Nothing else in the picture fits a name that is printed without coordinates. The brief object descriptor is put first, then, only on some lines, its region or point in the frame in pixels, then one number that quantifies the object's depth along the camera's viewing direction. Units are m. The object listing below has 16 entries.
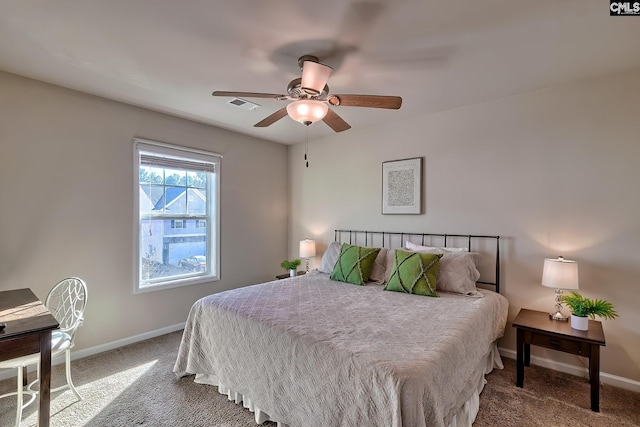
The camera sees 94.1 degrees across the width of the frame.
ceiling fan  2.00
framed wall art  3.57
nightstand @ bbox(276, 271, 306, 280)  4.37
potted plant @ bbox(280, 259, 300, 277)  4.25
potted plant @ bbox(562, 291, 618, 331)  2.24
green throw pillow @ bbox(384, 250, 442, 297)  2.74
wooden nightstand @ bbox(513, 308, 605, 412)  2.14
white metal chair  1.90
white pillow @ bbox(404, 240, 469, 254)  3.12
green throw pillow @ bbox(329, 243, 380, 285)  3.21
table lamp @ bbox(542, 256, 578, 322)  2.37
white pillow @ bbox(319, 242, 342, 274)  3.65
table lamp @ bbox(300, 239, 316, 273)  4.30
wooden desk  1.52
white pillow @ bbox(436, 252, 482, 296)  2.77
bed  1.46
